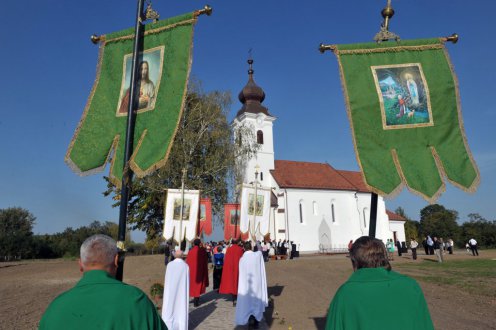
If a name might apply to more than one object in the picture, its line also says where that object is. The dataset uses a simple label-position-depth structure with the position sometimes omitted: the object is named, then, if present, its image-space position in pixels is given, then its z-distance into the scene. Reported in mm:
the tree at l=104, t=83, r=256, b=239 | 26578
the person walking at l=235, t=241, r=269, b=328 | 8258
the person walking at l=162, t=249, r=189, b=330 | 7656
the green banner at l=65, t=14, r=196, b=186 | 4730
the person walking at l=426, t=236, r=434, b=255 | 32125
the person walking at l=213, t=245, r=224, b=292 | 13898
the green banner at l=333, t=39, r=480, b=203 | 4816
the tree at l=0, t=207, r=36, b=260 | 45844
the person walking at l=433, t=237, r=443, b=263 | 23238
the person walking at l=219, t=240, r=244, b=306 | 10734
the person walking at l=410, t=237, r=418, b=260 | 26400
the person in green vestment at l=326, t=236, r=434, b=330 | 2541
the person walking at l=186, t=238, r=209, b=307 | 11016
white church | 42312
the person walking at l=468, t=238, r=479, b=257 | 30280
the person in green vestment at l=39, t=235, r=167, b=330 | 2012
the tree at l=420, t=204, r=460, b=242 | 63744
